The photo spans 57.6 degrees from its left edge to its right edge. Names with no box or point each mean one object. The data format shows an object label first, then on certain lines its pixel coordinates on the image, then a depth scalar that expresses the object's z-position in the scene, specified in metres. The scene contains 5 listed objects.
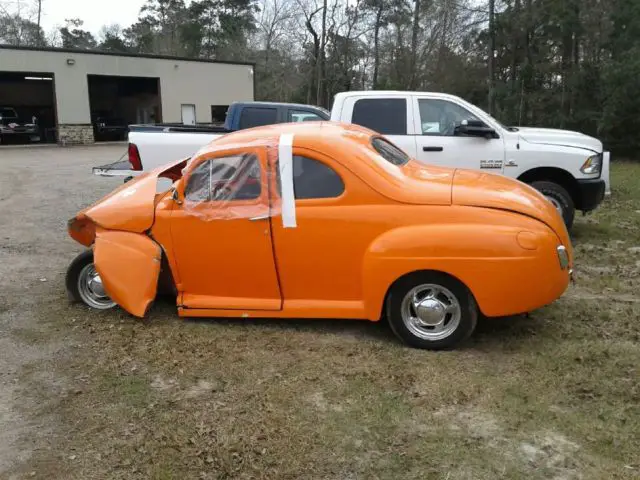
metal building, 30.91
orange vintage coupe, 4.32
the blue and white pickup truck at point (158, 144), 8.28
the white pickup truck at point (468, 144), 7.84
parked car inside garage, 33.12
